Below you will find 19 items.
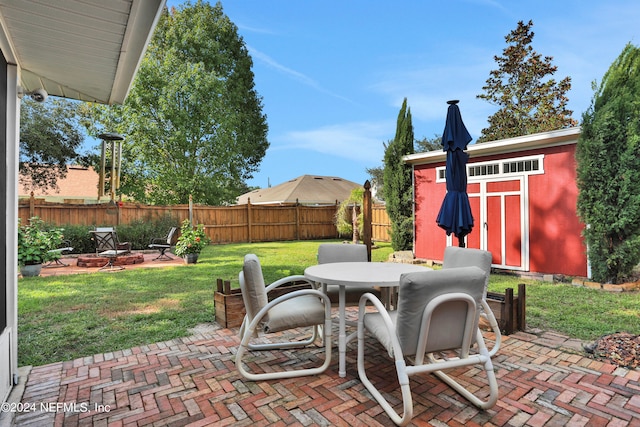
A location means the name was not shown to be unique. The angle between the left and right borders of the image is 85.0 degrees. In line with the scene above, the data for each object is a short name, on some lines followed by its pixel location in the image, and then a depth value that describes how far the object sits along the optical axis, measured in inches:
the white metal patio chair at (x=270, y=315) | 96.8
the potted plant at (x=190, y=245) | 326.3
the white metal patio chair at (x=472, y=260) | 103.7
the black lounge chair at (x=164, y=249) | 358.3
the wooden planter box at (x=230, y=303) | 142.7
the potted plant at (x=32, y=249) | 258.8
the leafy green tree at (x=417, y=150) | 882.0
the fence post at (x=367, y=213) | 183.9
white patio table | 98.6
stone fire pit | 312.5
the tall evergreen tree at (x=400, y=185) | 380.2
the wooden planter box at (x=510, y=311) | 134.7
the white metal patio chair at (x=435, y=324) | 75.3
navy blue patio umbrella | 206.5
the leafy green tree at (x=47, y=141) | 530.6
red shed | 247.1
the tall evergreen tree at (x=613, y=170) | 215.5
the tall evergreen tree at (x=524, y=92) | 608.4
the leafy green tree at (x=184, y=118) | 604.1
